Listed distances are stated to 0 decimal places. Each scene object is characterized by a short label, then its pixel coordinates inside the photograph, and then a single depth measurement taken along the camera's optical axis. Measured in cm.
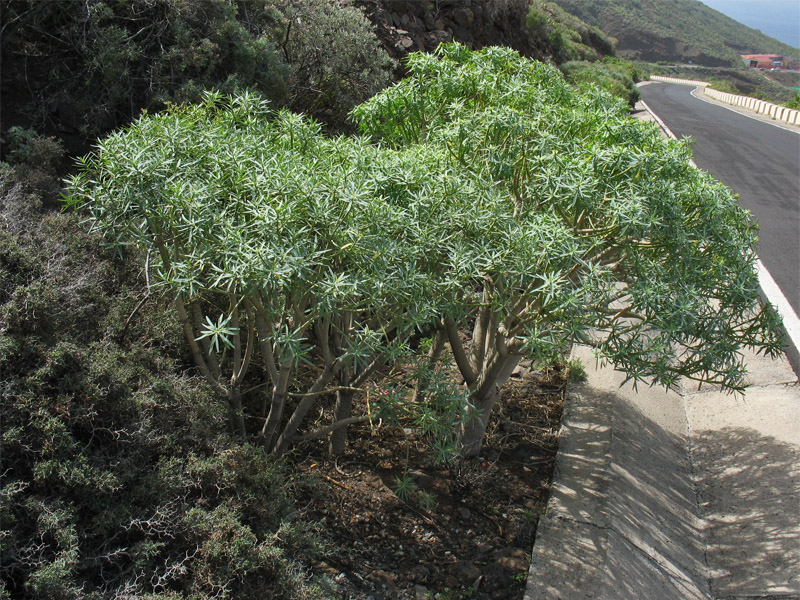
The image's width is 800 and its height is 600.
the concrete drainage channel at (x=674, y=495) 385
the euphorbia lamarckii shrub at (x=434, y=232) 288
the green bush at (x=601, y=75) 1818
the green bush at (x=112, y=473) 275
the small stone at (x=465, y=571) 387
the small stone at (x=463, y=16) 1416
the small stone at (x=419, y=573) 381
